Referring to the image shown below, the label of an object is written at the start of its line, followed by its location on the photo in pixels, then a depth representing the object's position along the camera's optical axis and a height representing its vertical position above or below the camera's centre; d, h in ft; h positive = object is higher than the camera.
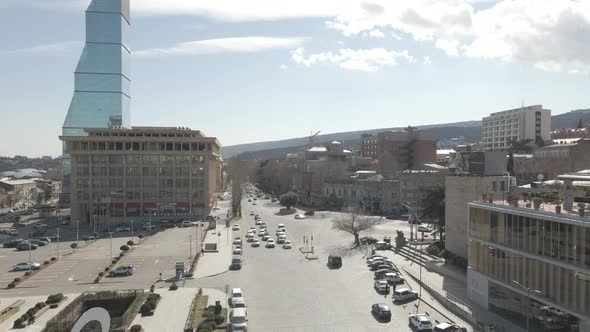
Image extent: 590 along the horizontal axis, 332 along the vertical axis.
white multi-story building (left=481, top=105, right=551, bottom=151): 445.78 +30.10
